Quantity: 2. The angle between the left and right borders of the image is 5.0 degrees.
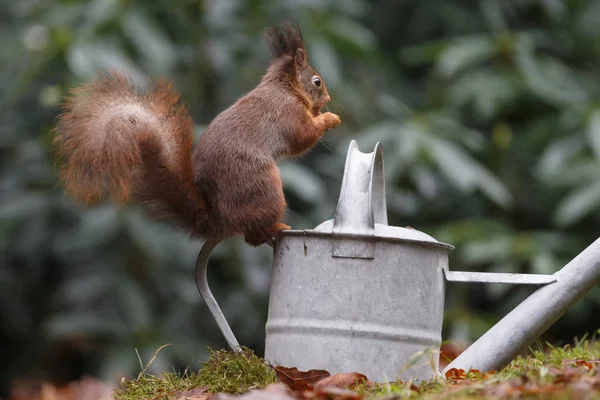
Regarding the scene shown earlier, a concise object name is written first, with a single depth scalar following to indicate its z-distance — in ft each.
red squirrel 23.51
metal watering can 23.42
